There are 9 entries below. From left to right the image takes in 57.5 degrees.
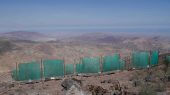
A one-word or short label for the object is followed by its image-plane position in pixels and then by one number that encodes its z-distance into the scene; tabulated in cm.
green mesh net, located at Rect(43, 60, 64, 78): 1177
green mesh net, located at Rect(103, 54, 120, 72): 1279
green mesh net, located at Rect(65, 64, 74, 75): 1243
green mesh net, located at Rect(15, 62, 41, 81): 1140
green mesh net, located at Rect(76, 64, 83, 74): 1241
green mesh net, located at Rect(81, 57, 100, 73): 1235
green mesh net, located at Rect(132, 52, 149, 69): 1375
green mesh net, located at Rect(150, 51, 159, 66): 1410
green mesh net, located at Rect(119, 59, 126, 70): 1350
